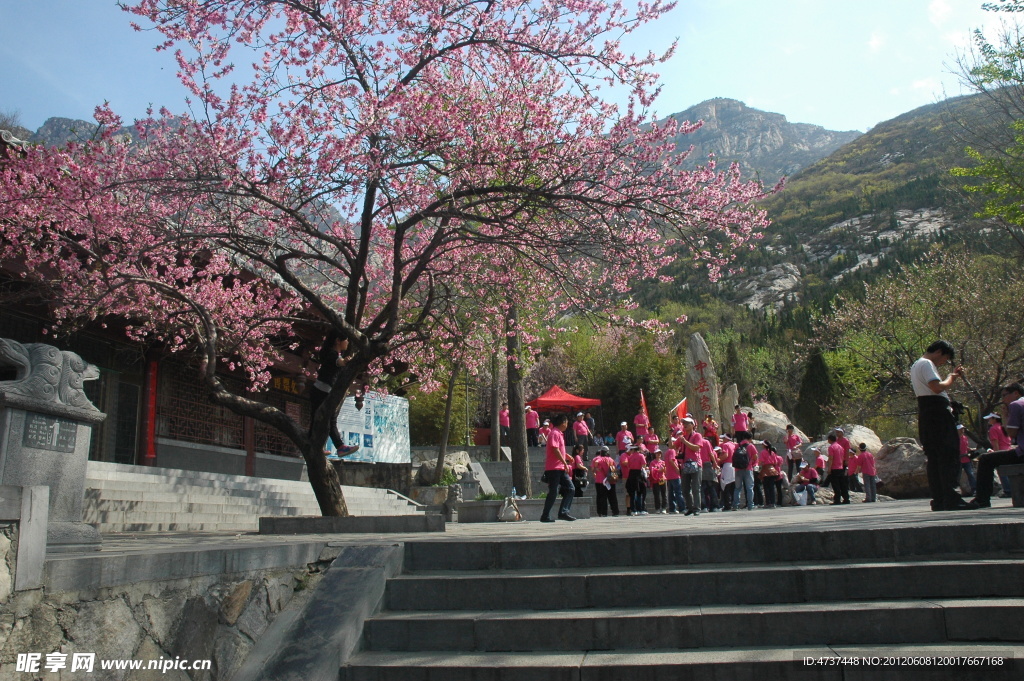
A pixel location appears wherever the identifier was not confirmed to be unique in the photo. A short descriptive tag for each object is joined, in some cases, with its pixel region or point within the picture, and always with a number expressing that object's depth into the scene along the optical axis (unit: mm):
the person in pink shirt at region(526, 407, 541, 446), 24672
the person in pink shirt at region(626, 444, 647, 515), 16031
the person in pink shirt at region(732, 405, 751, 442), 17344
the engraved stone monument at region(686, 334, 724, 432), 27250
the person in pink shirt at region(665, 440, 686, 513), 15086
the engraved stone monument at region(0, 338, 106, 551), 5133
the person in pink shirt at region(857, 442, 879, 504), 17109
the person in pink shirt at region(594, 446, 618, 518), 16188
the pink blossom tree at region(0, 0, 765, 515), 8930
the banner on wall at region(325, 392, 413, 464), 20125
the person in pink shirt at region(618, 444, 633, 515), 16344
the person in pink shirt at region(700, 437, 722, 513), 15512
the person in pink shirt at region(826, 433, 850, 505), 16625
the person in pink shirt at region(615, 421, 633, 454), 18438
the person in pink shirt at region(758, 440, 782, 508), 17000
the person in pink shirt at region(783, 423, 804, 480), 20312
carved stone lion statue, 5266
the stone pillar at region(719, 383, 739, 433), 36000
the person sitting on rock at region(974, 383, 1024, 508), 7750
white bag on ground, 13594
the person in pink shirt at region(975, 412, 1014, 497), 13406
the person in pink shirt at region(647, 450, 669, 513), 16609
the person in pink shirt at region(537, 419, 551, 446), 22675
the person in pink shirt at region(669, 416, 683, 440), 15321
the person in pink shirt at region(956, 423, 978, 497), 14742
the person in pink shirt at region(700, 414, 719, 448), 17712
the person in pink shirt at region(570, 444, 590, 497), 14935
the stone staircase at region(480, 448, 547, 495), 21953
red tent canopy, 28156
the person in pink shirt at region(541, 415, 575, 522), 10523
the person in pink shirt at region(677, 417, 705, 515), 14398
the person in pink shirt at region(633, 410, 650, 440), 20312
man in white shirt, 7422
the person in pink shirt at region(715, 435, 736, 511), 15633
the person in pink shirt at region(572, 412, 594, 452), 20547
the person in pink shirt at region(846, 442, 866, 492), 18984
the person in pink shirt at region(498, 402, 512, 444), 28031
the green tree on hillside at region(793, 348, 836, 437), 41281
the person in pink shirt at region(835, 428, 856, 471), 16756
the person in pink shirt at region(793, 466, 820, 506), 17641
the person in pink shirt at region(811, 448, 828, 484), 20347
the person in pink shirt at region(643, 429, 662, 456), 17375
